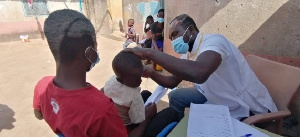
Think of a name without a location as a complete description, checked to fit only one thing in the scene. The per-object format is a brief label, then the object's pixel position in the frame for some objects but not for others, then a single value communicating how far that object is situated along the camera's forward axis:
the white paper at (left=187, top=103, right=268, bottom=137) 1.02
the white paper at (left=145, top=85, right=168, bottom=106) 1.70
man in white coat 1.33
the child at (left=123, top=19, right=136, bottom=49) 6.96
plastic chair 1.56
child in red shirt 0.90
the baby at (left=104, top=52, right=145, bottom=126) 1.37
